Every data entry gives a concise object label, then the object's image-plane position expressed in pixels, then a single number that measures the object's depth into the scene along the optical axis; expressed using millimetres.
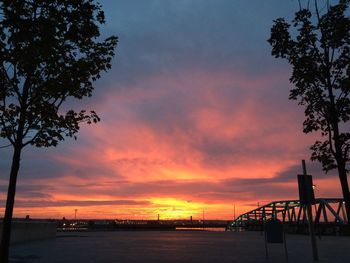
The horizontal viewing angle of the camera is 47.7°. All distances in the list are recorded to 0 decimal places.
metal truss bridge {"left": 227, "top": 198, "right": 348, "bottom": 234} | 48906
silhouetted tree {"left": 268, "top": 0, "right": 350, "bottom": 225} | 12359
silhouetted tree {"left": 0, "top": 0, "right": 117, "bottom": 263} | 12953
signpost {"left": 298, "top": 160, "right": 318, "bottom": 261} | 14945
